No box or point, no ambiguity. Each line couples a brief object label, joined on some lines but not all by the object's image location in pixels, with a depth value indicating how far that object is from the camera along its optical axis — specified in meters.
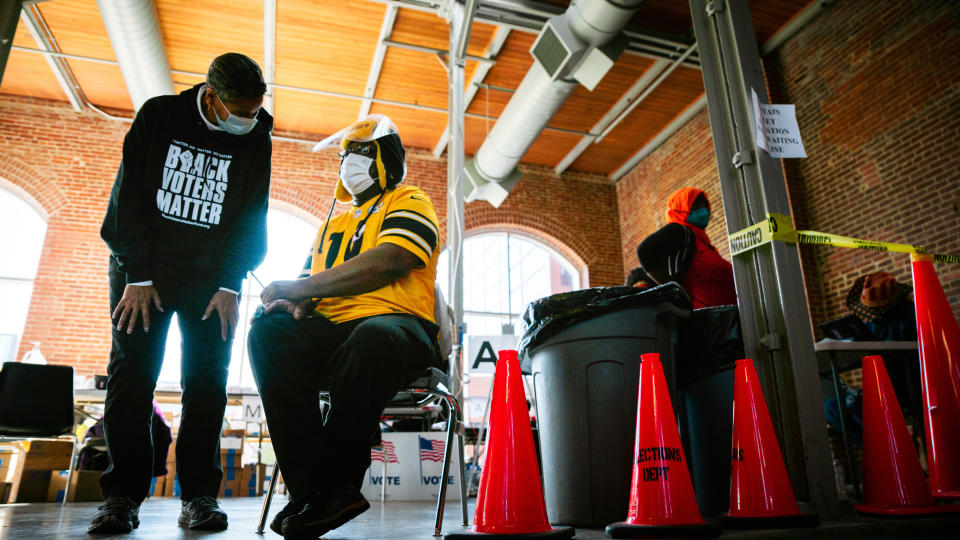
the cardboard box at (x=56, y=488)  4.93
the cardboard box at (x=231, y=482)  6.03
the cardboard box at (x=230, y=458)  6.11
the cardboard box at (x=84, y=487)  4.72
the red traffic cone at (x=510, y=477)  1.46
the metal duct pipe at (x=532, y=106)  5.65
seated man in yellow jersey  1.43
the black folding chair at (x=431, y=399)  1.81
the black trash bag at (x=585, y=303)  1.94
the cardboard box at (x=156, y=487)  5.58
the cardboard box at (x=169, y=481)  5.80
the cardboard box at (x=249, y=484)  6.13
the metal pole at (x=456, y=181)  4.34
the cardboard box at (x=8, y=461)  5.42
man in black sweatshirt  1.86
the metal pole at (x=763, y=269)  1.80
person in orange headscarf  2.60
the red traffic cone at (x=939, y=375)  1.84
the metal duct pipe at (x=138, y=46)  5.82
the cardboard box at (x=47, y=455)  4.88
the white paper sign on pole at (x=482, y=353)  6.54
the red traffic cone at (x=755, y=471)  1.54
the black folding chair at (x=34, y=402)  3.93
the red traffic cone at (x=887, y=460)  1.69
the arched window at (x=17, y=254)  7.88
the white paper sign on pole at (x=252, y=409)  5.78
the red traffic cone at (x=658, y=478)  1.44
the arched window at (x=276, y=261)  8.55
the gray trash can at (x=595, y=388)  1.85
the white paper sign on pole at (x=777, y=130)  2.09
